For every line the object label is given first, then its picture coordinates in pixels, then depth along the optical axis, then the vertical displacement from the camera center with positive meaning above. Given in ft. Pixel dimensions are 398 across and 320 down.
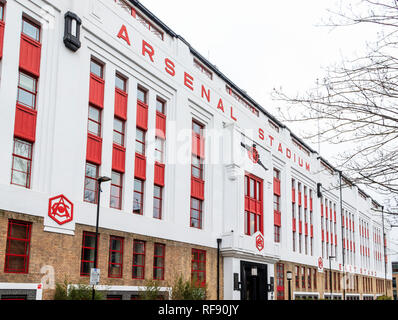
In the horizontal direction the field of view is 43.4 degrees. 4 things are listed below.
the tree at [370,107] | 29.84 +10.03
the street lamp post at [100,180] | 71.97 +12.29
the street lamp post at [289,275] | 134.18 -1.27
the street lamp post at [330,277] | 174.44 -1.89
